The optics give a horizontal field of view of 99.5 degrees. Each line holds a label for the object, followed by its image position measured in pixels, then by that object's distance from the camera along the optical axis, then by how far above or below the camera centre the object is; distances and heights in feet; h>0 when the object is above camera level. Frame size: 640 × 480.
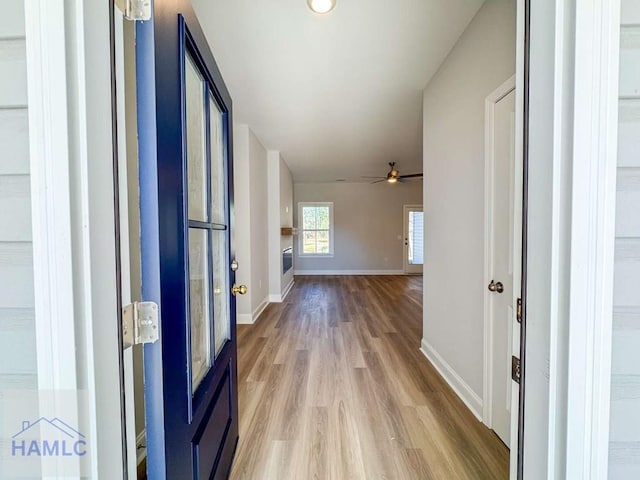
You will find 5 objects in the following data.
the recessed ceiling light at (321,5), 5.31 +4.49
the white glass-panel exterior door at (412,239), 26.00 -0.86
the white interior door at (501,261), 4.89 -0.61
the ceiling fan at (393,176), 17.22 +3.48
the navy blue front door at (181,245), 2.27 -0.13
